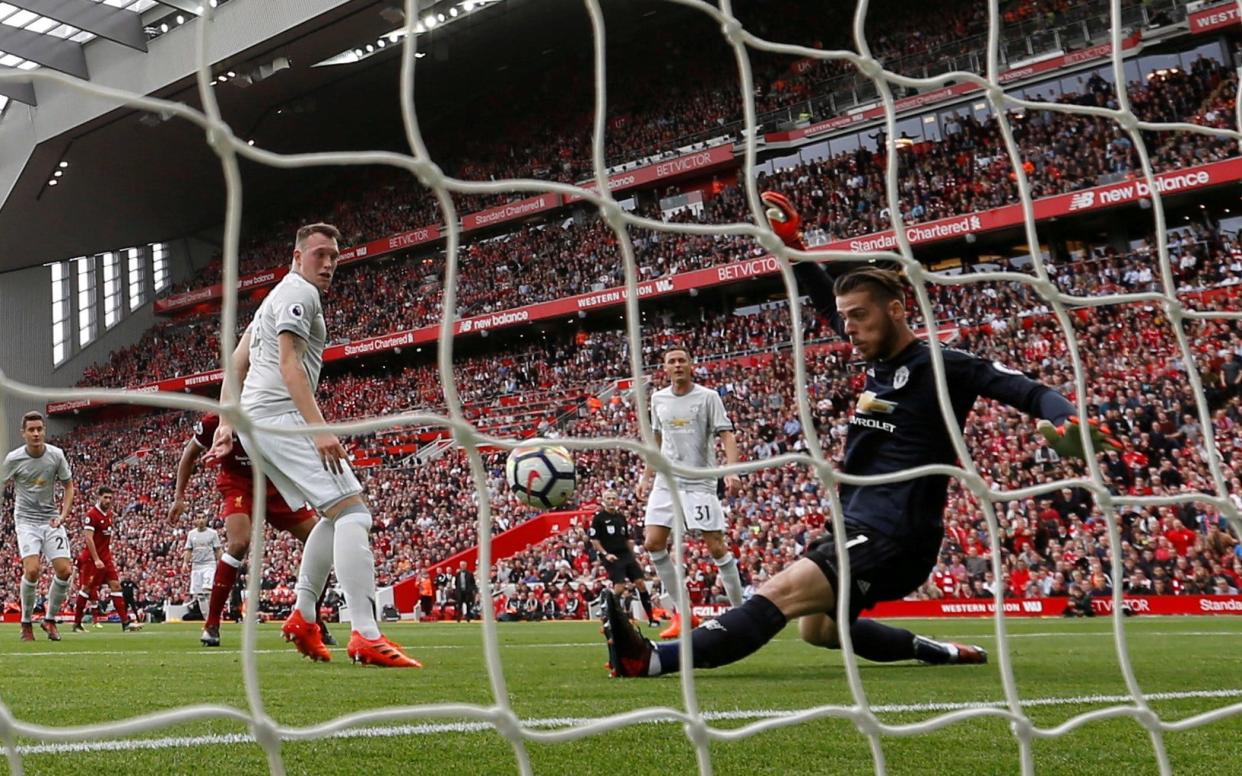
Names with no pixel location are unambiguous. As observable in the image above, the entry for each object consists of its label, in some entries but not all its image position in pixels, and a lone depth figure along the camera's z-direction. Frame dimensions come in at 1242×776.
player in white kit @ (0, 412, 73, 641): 8.11
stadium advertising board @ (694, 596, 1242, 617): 11.57
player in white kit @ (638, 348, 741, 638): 6.70
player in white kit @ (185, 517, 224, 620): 15.52
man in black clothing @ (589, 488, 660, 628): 10.55
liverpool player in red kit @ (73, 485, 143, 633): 10.85
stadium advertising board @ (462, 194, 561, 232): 30.36
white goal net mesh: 1.58
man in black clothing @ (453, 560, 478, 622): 16.45
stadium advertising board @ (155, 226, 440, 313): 33.19
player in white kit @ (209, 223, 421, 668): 4.42
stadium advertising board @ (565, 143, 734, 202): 27.41
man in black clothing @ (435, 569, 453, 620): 18.45
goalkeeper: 3.29
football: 6.54
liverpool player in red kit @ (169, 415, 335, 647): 5.57
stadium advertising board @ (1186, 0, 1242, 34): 20.75
